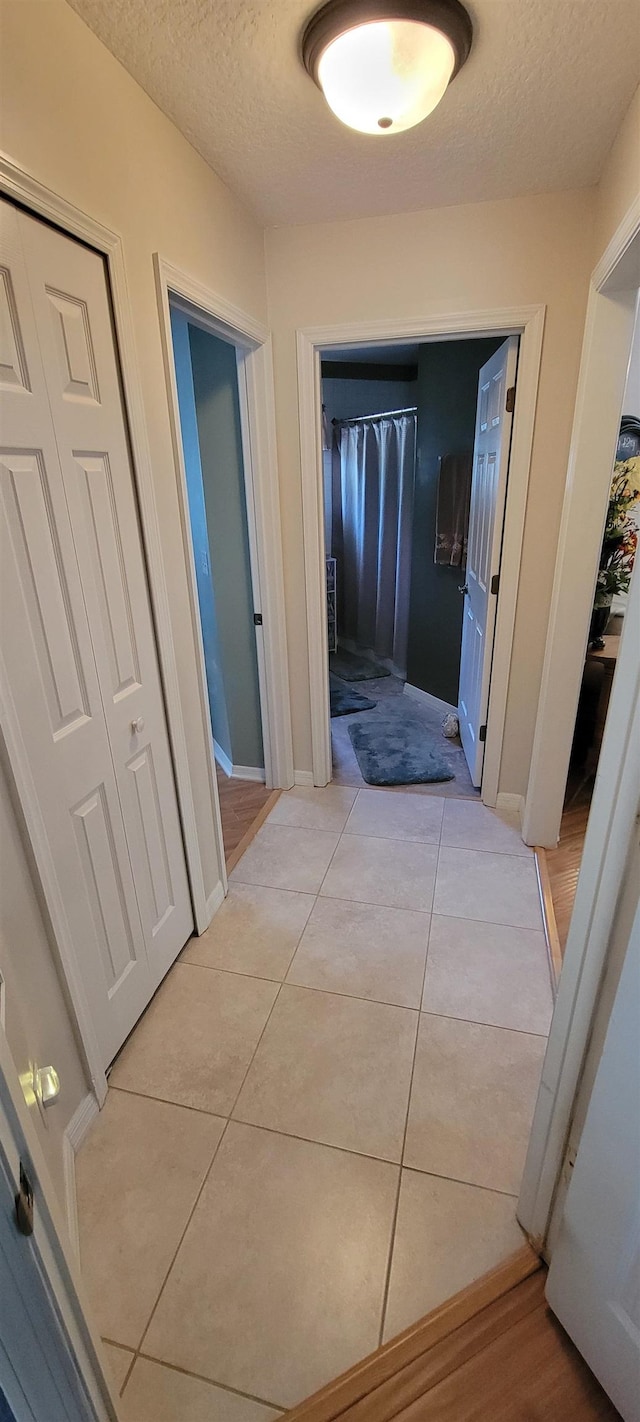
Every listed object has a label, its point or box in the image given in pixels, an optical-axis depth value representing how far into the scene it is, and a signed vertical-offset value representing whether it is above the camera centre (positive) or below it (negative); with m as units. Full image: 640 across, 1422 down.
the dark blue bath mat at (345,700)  3.95 -1.40
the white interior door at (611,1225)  0.83 -1.09
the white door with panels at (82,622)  1.12 -0.27
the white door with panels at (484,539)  2.32 -0.24
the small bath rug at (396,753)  3.04 -1.41
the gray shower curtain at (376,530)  4.23 -0.33
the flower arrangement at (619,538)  2.42 -0.23
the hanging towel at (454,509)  3.49 -0.14
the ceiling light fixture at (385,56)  1.16 +0.85
